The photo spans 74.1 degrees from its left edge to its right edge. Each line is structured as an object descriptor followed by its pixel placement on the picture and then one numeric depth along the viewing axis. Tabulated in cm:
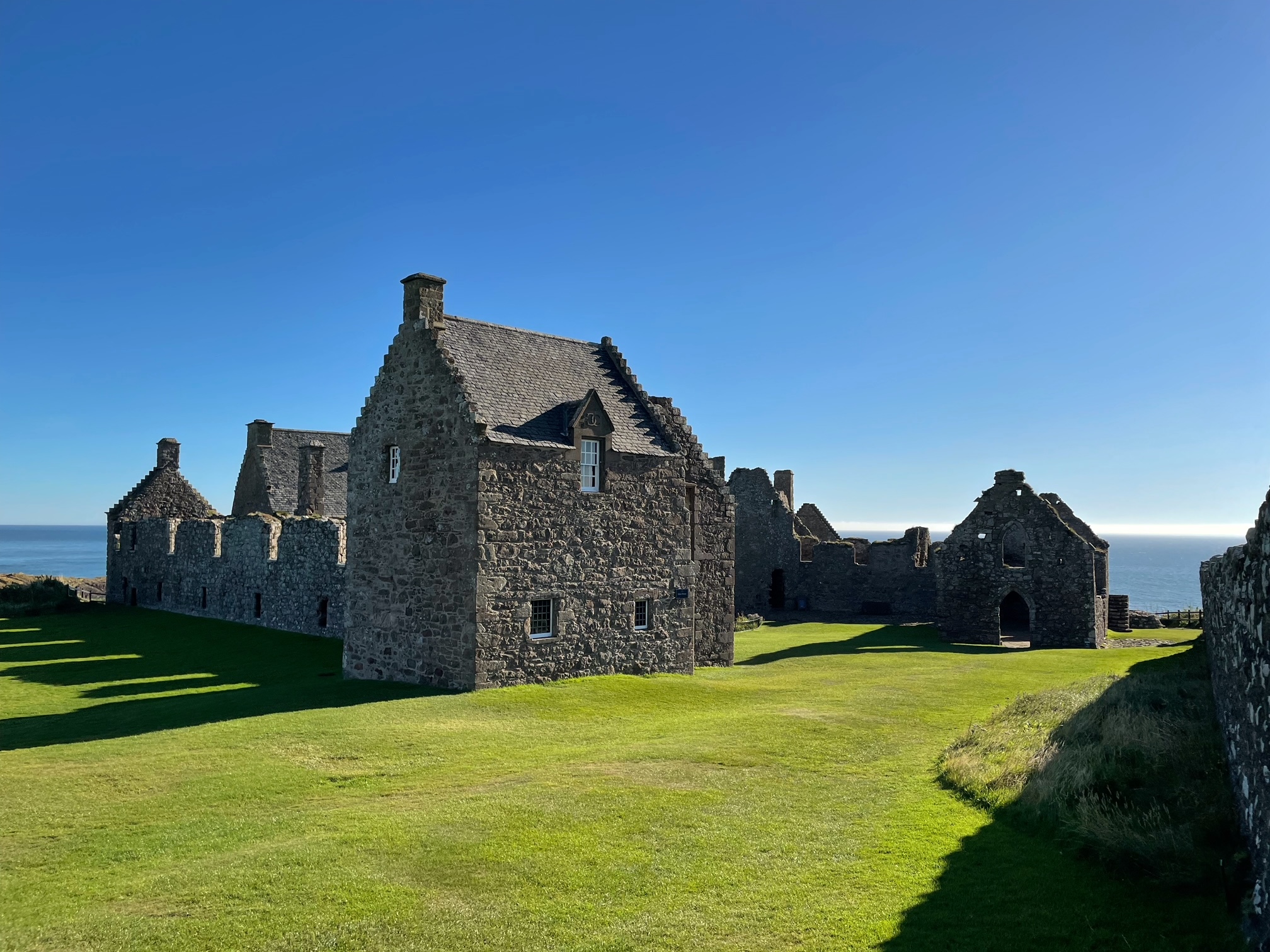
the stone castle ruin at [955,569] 3709
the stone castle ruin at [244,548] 3219
